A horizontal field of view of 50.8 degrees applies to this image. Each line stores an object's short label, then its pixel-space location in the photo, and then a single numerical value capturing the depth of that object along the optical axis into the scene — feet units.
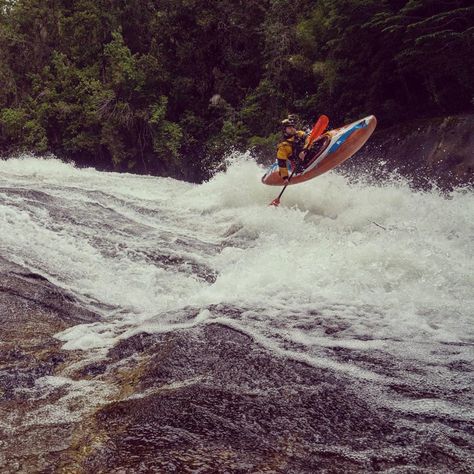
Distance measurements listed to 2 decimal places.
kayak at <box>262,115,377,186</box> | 27.45
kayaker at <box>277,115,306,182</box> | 28.55
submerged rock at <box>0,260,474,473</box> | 6.64
